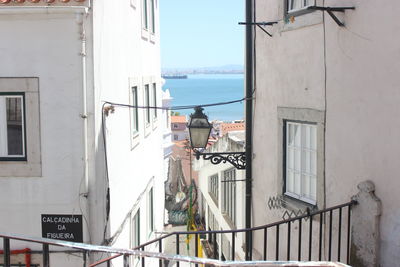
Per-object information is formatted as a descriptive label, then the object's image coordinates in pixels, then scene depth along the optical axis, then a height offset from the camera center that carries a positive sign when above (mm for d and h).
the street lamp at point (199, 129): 8727 -522
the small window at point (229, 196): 16500 -3291
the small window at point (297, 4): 7238 +1318
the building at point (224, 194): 13955 -3519
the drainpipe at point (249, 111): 9102 -248
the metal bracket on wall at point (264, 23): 8125 +1148
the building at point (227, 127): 51109 -3122
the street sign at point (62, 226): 9359 -2287
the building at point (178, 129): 72000 -4350
